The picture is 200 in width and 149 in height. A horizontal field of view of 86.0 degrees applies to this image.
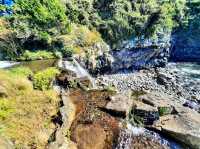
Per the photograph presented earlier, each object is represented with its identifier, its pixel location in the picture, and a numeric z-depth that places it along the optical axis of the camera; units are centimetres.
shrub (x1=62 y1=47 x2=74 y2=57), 1142
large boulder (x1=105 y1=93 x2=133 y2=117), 644
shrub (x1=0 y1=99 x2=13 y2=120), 546
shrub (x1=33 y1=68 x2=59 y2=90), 723
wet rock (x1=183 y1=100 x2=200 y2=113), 920
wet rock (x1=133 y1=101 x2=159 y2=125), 653
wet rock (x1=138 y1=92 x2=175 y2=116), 699
